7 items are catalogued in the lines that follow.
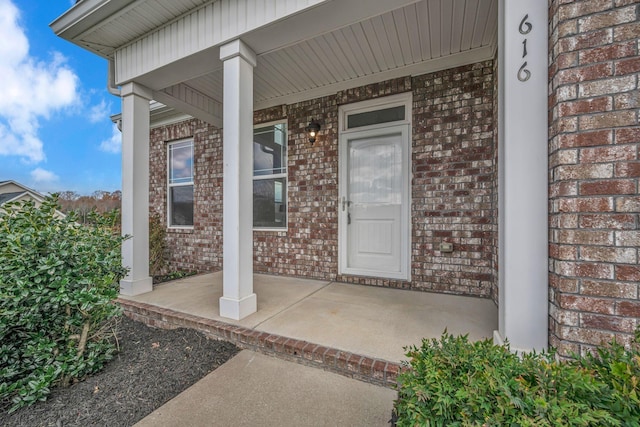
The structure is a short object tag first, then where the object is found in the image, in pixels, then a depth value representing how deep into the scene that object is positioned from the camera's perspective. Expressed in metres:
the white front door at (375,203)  3.39
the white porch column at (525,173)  1.52
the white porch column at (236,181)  2.42
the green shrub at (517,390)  0.67
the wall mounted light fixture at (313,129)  3.75
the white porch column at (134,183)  3.15
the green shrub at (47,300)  1.56
